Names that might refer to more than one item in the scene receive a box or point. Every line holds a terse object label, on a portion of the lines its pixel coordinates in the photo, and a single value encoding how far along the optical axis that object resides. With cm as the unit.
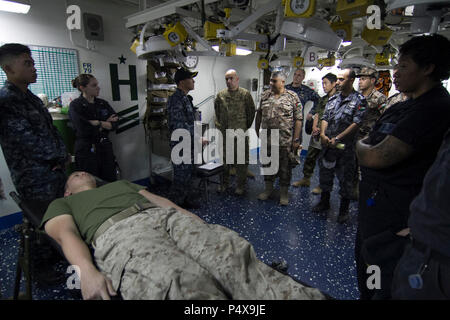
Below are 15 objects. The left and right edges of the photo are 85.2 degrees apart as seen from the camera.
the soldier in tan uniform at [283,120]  310
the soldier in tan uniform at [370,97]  328
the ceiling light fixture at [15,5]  203
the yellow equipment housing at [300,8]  137
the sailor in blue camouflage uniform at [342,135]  260
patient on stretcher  98
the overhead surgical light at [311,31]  157
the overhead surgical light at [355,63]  321
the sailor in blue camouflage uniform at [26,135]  168
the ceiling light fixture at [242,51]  327
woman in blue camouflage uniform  268
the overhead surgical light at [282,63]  409
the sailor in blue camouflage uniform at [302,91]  396
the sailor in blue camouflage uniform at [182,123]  295
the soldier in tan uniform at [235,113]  350
